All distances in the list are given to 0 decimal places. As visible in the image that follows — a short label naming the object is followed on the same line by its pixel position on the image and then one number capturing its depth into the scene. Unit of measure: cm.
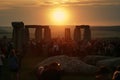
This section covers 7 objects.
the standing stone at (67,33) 6894
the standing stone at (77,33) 6638
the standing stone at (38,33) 5976
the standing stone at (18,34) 4409
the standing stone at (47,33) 5926
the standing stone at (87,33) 6391
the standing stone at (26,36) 4789
